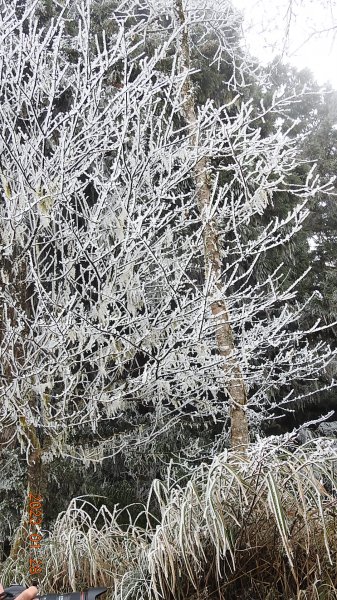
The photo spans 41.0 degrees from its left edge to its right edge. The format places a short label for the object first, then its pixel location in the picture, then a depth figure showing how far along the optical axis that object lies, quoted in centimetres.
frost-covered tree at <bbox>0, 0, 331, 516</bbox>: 275
